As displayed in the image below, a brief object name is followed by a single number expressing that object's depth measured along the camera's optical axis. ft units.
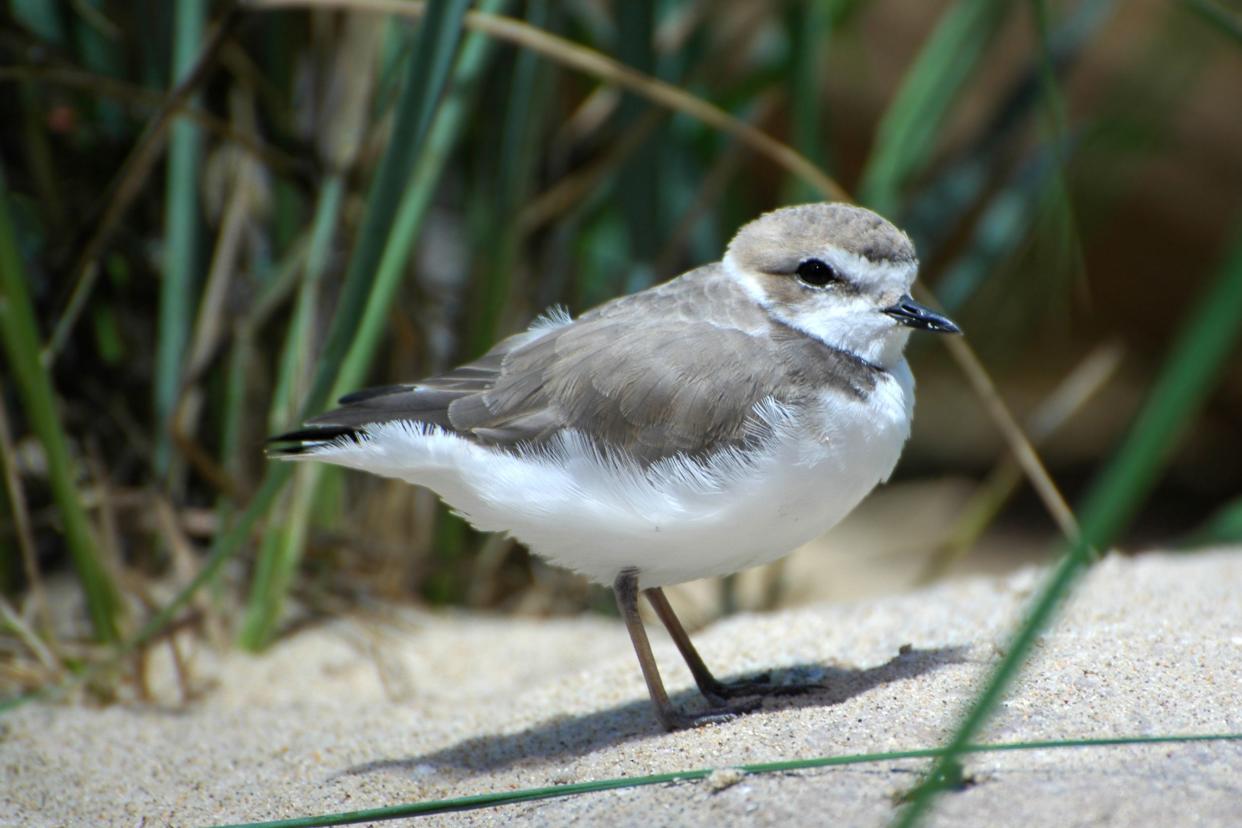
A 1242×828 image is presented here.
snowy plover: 18.48
